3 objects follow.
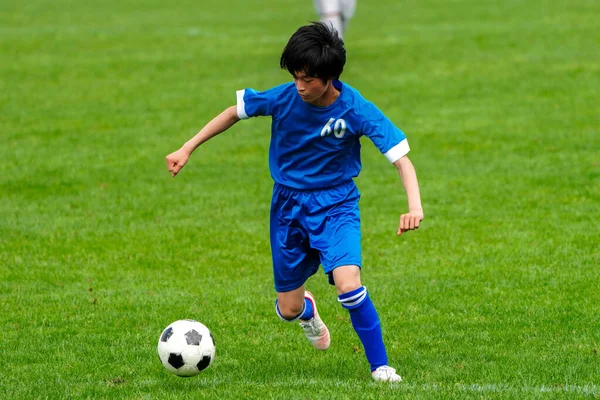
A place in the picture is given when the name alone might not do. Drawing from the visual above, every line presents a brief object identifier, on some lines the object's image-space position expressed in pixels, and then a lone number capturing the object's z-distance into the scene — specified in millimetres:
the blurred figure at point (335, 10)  35625
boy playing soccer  11742
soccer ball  11750
